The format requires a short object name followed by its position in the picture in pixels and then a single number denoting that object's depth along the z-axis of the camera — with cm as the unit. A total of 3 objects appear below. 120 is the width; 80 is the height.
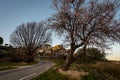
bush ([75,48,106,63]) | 878
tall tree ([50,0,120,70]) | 812
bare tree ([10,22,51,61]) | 3059
